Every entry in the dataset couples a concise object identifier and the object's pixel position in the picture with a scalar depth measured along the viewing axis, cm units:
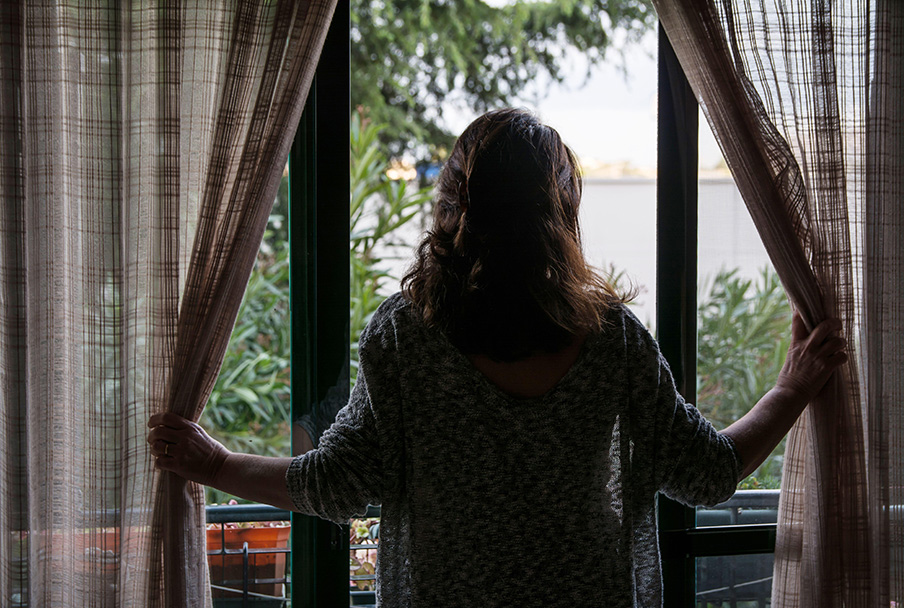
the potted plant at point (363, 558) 166
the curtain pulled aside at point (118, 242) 137
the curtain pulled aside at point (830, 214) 147
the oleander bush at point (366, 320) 161
